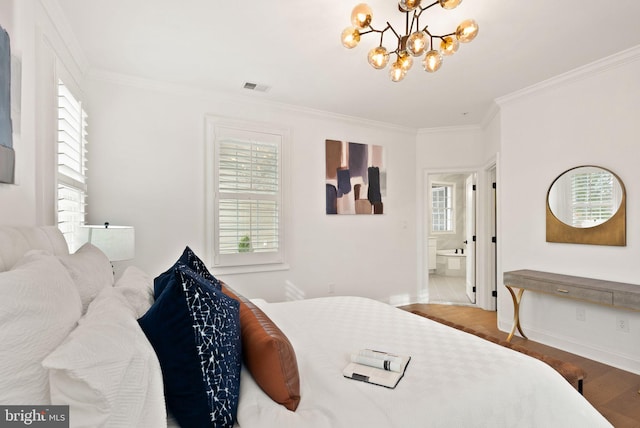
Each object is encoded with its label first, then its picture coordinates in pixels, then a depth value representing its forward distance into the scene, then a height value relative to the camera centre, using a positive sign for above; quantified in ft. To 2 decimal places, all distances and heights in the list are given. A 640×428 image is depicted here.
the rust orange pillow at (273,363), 3.96 -1.76
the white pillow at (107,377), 2.60 -1.27
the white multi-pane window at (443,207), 25.83 +0.74
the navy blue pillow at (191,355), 3.43 -1.41
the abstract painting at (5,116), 4.97 +1.51
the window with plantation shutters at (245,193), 12.12 +0.87
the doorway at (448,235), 23.34 -1.34
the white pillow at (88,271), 4.52 -0.80
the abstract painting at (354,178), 14.70 +1.74
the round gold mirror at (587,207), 9.75 +0.29
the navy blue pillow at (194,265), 6.52 -0.96
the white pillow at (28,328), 2.55 -0.92
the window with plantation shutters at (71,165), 8.27 +1.36
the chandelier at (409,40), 6.36 +3.54
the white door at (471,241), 17.11 -1.21
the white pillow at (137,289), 4.62 -1.10
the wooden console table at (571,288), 8.70 -2.03
